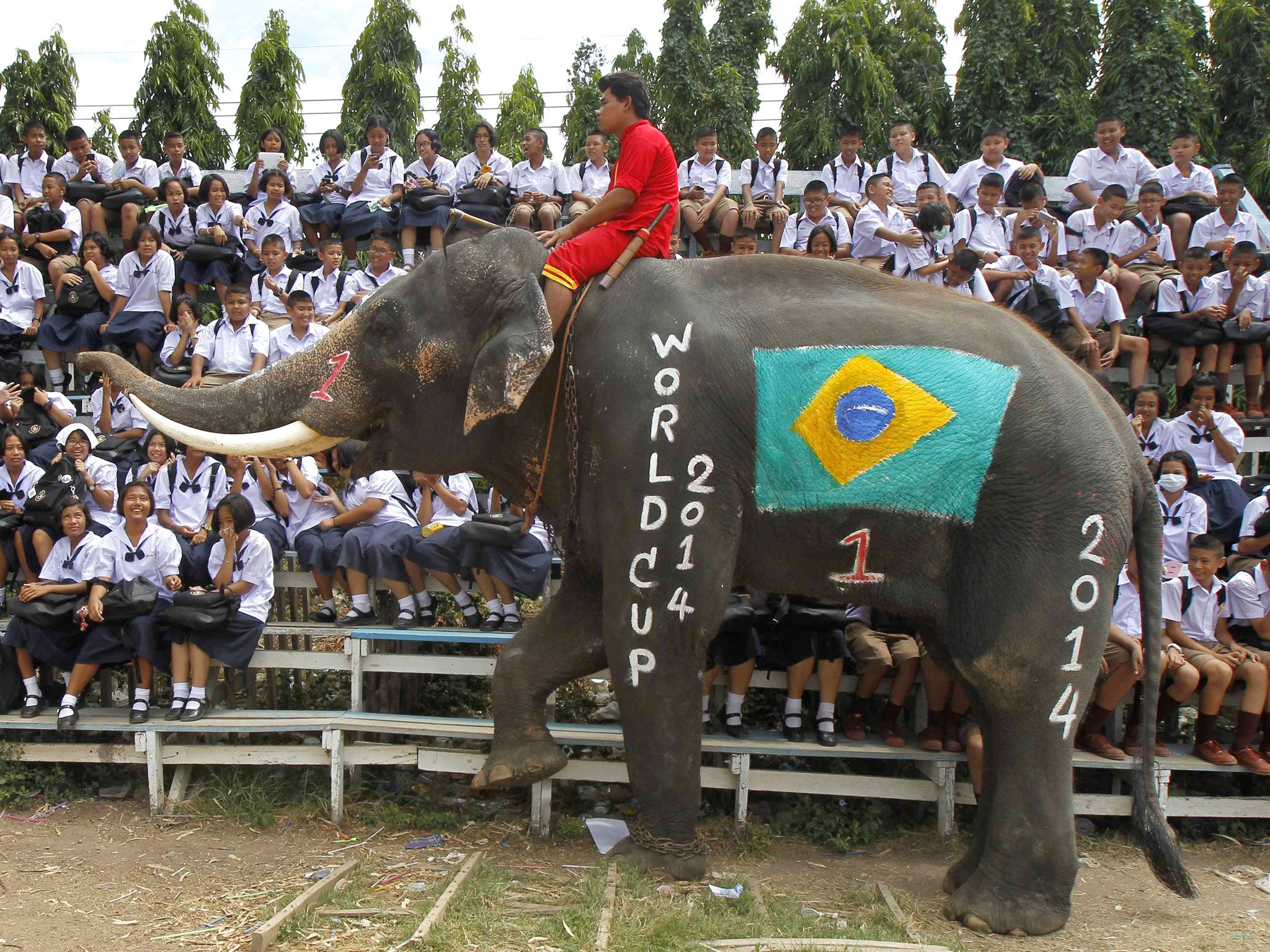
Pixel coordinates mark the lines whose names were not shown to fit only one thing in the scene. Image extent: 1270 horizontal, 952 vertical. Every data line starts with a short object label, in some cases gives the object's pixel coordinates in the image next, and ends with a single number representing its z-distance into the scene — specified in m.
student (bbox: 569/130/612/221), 10.62
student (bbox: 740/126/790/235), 10.20
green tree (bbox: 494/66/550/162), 18.81
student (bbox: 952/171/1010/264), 9.38
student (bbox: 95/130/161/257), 10.62
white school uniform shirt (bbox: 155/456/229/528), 7.14
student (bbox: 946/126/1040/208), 10.26
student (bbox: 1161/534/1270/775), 5.87
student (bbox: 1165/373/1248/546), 7.66
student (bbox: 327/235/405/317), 8.98
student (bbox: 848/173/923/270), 9.22
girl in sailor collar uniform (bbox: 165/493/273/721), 5.96
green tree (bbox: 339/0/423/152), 17.55
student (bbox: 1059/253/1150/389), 8.61
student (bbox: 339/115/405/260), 10.52
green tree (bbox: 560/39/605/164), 18.64
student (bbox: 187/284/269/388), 8.65
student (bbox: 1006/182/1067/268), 9.36
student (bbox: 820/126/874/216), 10.30
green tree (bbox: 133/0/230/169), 16.11
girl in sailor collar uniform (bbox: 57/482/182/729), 5.96
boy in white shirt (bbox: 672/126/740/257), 9.70
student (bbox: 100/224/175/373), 9.36
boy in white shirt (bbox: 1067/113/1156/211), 10.57
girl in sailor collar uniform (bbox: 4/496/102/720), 6.07
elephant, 4.43
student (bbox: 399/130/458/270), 10.16
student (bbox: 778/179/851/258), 9.52
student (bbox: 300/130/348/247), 10.65
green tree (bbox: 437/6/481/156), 18.80
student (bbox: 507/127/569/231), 10.44
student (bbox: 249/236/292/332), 9.71
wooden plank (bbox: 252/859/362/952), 4.01
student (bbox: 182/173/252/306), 9.97
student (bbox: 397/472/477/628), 6.44
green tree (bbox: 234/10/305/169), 16.83
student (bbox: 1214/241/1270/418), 8.73
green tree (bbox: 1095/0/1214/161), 14.93
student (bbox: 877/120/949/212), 10.45
